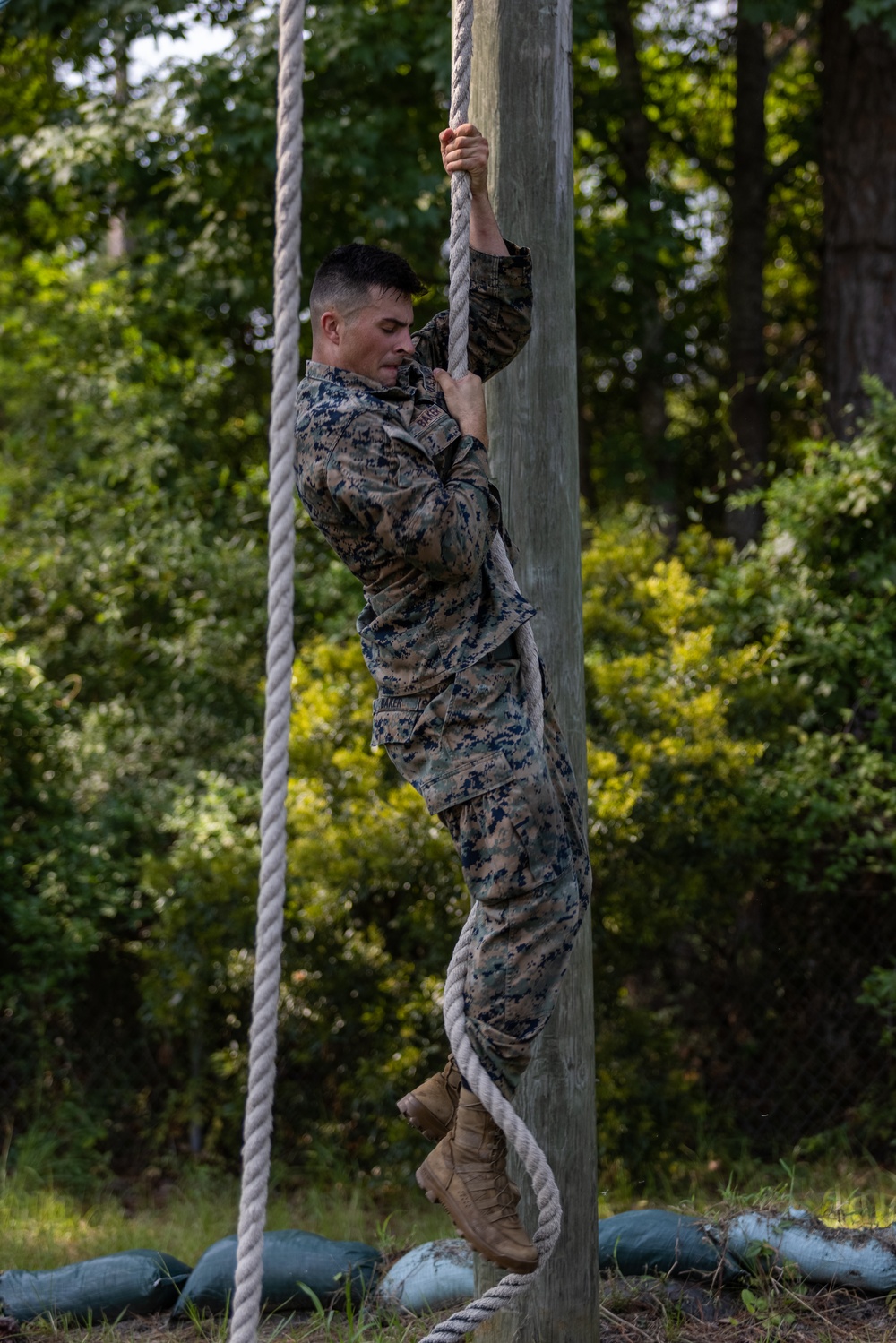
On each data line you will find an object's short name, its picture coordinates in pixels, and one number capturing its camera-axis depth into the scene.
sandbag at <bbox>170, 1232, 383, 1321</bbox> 7.04
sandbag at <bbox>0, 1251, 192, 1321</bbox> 7.06
